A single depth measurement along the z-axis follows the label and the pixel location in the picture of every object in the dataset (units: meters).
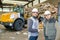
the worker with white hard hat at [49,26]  2.54
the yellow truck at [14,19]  5.88
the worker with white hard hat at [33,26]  2.66
